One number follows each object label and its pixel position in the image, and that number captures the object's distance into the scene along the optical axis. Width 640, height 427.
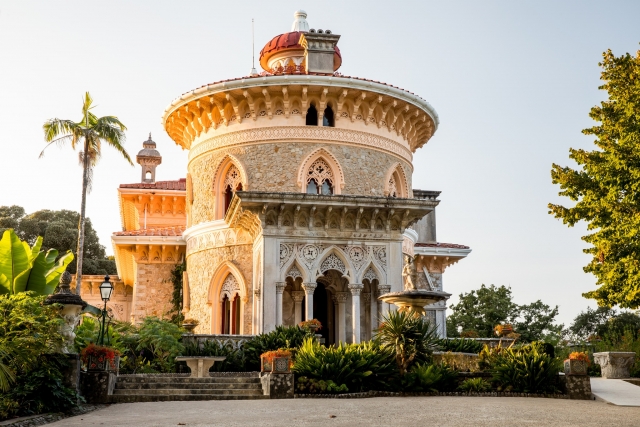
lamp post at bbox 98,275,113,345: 16.47
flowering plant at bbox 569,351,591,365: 14.19
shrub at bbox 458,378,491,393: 14.24
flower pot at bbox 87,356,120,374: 13.22
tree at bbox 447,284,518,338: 35.28
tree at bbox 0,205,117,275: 50.81
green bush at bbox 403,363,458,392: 14.06
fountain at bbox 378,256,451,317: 15.95
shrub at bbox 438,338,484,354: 18.05
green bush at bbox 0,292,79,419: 10.77
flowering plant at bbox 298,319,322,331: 18.58
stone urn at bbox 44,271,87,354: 12.76
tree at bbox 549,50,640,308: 18.14
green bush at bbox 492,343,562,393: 14.25
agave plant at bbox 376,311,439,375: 14.64
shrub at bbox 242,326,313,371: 17.81
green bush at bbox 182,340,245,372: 18.03
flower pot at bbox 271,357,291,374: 13.57
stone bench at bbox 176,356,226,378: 16.34
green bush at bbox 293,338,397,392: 13.85
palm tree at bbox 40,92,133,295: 27.23
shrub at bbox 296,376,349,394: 13.54
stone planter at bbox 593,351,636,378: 18.78
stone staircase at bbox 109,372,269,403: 13.66
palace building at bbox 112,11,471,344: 20.41
